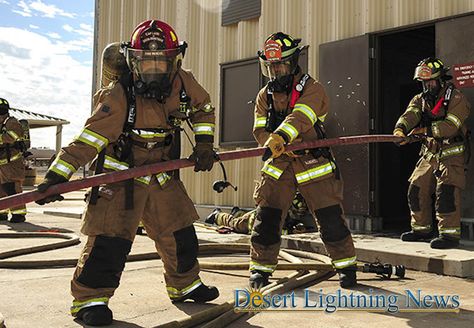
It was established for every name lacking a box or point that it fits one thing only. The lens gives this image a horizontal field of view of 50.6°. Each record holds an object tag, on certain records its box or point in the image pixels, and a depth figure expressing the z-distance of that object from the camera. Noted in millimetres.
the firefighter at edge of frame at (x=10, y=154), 8305
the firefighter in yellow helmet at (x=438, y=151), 5172
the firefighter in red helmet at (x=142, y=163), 3045
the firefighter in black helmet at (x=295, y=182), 3922
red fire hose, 2684
